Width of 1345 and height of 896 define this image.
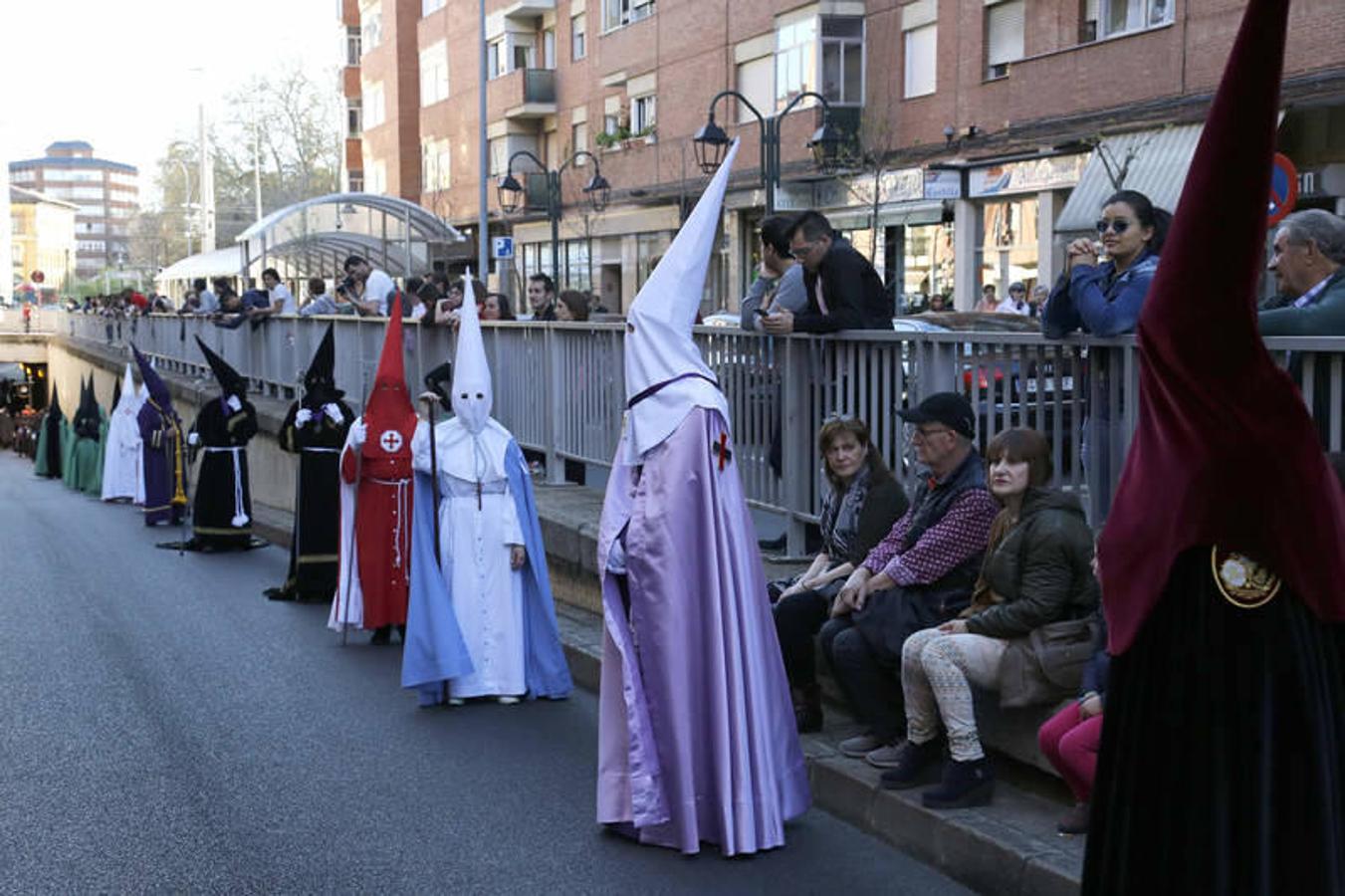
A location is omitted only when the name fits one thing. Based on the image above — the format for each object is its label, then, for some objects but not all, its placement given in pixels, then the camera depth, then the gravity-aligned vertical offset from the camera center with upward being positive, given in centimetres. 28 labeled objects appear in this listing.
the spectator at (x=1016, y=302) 2239 +3
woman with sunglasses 621 +14
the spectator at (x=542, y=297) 1392 +7
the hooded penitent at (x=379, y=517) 1070 -135
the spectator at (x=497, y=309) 1434 -2
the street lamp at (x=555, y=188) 3225 +237
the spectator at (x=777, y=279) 903 +15
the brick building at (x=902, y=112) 2272 +328
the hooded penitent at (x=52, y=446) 3662 -303
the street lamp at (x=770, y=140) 2195 +220
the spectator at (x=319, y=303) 2216 +5
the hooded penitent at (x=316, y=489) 1289 -140
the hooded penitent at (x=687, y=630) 613 -120
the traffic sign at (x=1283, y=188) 1027 +71
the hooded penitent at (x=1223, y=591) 303 -57
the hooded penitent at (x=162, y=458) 2077 -187
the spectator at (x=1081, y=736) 518 -135
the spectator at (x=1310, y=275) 543 +9
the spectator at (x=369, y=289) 1953 +21
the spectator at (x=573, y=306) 1282 +0
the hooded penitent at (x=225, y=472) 1692 -168
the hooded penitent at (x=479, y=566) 886 -140
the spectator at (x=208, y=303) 3278 +8
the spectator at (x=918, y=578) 640 -105
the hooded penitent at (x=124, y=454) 2478 -226
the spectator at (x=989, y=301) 2516 +5
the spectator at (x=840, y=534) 707 -97
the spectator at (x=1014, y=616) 577 -108
